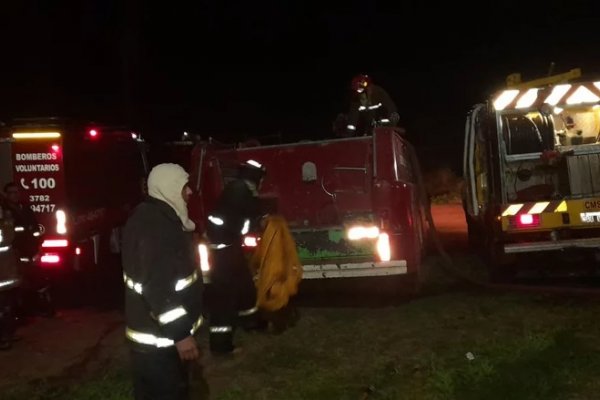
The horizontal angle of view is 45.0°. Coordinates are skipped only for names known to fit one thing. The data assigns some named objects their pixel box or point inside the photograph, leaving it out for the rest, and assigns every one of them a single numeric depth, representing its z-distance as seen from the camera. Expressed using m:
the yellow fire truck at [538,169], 8.15
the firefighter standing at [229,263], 6.32
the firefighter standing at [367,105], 9.57
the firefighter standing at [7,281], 6.92
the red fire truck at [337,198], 7.33
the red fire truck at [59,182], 9.00
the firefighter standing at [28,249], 8.09
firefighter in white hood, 3.66
